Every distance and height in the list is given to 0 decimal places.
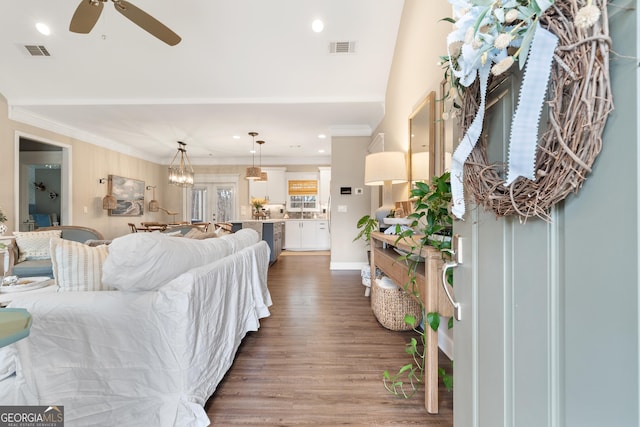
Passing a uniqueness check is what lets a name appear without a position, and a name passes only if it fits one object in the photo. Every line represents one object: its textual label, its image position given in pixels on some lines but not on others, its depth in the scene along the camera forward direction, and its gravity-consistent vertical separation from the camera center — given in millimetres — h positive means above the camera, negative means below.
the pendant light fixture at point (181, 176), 5445 +735
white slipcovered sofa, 1290 -649
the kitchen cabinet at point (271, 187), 8156 +763
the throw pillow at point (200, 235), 2442 -202
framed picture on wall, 6234 +436
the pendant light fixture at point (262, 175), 6209 +854
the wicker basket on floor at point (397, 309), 2449 -857
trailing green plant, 1390 -171
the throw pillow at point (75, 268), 1403 -281
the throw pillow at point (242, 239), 2421 -257
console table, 1458 -481
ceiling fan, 2166 +1618
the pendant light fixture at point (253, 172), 5816 +859
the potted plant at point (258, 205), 7697 +220
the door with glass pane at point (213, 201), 8172 +352
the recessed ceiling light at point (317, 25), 3174 +2177
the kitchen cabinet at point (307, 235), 7893 -638
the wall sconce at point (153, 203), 7426 +269
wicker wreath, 431 +171
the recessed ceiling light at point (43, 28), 3238 +2190
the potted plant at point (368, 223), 2854 -114
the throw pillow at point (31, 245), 3480 -405
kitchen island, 5625 -328
